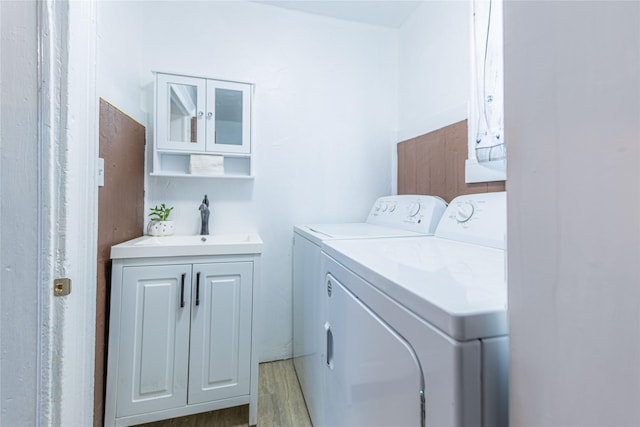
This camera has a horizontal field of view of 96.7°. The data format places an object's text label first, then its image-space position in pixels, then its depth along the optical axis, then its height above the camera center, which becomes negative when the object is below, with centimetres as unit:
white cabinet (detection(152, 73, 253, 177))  171 +58
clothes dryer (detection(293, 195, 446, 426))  127 -22
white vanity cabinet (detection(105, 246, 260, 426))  131 -61
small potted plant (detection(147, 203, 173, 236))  174 -6
